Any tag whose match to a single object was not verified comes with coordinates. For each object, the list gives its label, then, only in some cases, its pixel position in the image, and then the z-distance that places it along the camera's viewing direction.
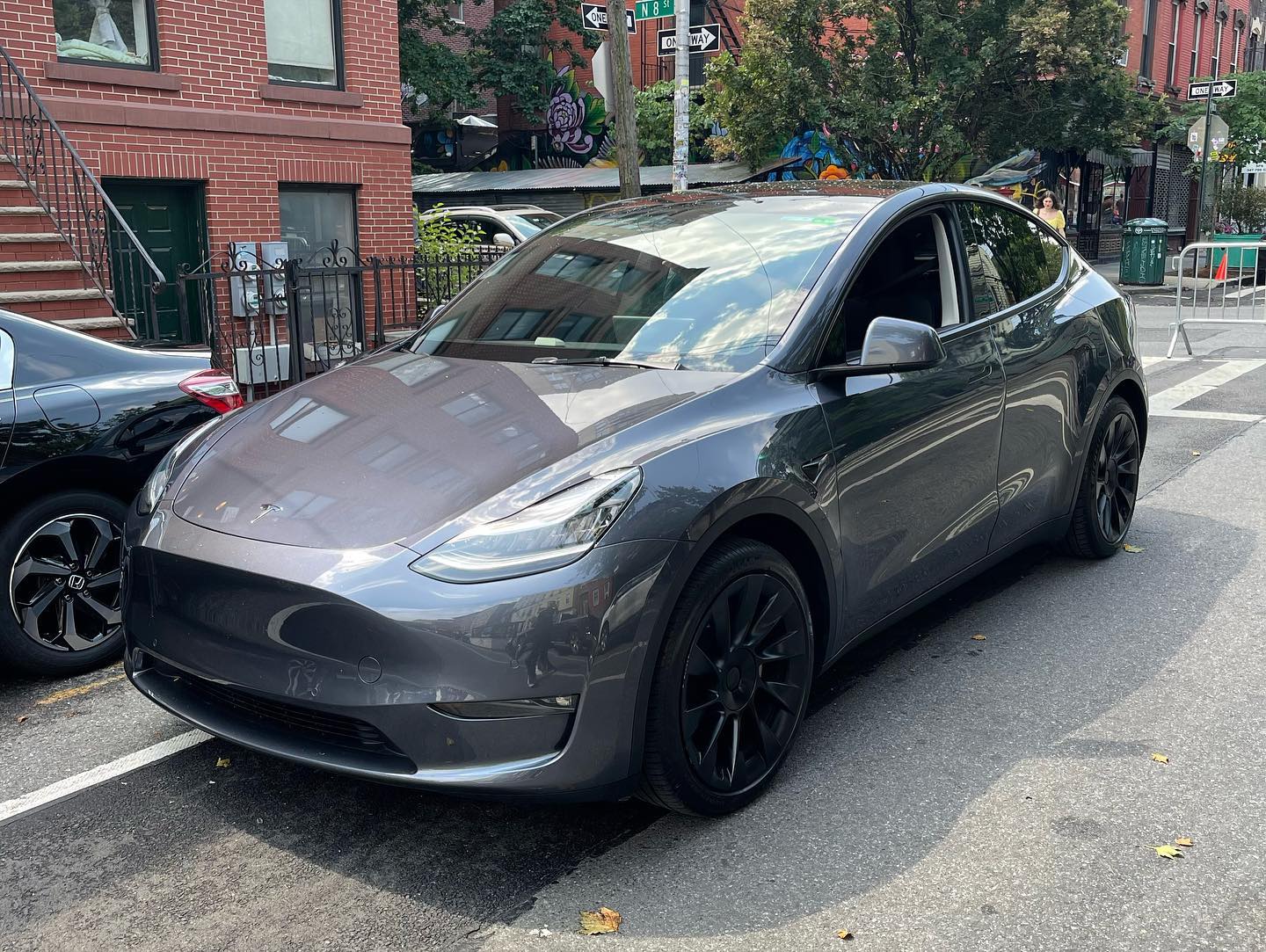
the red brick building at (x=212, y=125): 10.61
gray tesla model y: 3.00
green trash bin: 26.64
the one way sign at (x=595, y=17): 17.37
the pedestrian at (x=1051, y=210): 17.22
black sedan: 4.50
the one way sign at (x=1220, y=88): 25.16
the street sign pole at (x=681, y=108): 12.98
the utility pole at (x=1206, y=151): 26.51
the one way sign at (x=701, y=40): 13.30
